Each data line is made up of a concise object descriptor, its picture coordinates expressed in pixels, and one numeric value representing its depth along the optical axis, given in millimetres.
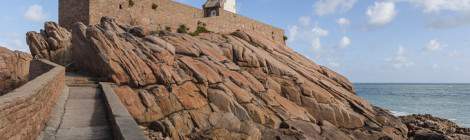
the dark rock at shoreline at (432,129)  26062
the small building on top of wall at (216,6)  41041
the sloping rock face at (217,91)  18156
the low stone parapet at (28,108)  6097
